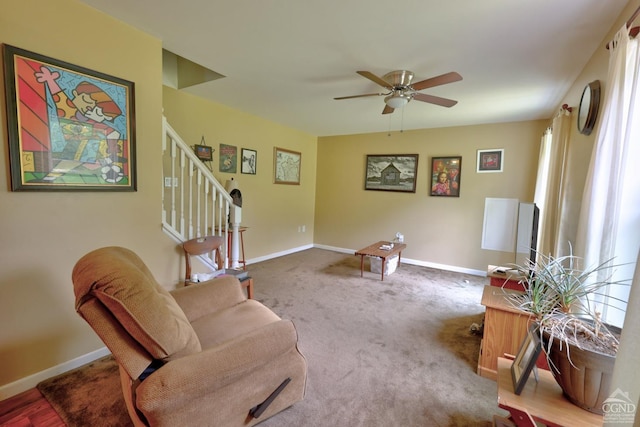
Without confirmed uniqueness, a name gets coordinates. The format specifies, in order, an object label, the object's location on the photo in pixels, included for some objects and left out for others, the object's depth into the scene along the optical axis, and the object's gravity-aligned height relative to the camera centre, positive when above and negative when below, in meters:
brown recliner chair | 1.04 -0.74
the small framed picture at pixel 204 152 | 3.67 +0.45
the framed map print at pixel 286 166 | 4.92 +0.42
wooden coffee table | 3.96 -0.89
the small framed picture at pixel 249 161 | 4.30 +0.42
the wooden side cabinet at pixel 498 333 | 1.93 -0.97
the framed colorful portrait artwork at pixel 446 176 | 4.53 +0.31
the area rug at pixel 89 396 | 1.51 -1.30
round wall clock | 1.87 +0.66
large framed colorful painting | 1.57 +0.35
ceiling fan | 2.47 +0.95
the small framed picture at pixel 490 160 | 4.24 +0.56
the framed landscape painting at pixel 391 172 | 4.92 +0.38
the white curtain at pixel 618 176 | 1.37 +0.13
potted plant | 0.92 -0.50
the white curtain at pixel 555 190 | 2.31 +0.08
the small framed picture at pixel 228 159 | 3.98 +0.41
